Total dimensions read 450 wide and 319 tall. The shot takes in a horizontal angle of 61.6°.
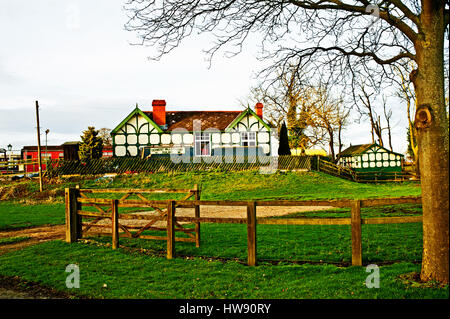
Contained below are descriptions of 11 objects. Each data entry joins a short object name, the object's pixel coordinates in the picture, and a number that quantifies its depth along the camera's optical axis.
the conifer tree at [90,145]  37.67
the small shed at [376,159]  48.47
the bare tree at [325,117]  42.91
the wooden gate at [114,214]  9.11
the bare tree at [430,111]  5.67
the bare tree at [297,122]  43.19
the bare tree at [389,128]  51.16
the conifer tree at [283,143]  37.25
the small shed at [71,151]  40.39
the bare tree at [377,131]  47.11
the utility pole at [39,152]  28.73
